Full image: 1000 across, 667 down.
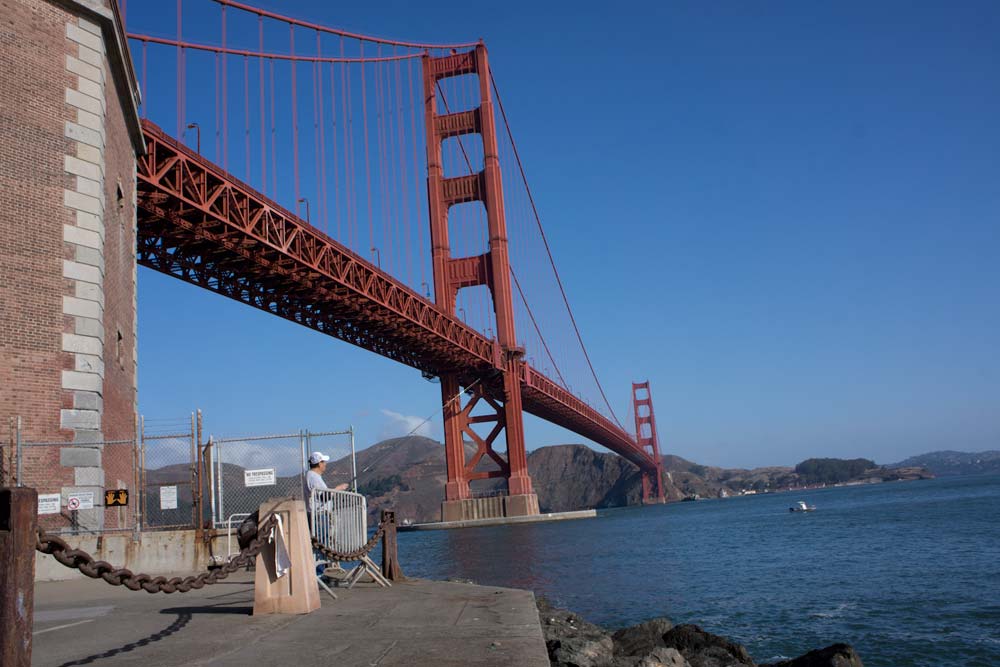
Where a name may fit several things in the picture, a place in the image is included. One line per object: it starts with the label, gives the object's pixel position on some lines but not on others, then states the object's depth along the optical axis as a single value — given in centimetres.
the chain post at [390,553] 873
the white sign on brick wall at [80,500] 1034
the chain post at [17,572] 286
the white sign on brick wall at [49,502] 998
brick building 1012
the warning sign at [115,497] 1090
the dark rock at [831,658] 812
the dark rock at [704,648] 892
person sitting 749
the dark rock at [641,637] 916
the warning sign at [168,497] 1176
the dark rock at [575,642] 743
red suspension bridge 2484
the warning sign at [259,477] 1127
